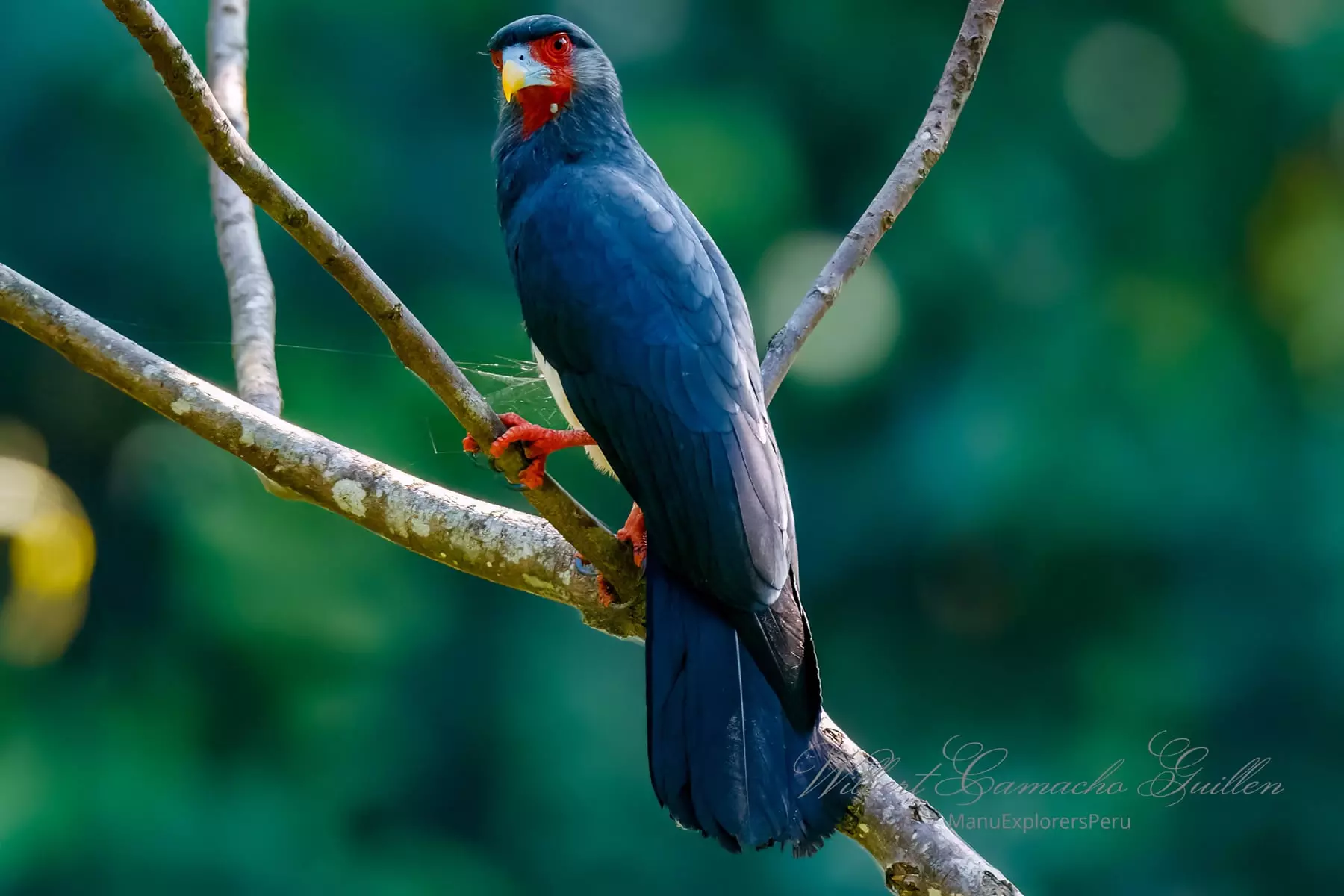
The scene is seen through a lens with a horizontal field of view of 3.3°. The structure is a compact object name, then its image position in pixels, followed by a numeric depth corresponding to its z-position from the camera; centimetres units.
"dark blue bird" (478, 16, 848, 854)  1172
